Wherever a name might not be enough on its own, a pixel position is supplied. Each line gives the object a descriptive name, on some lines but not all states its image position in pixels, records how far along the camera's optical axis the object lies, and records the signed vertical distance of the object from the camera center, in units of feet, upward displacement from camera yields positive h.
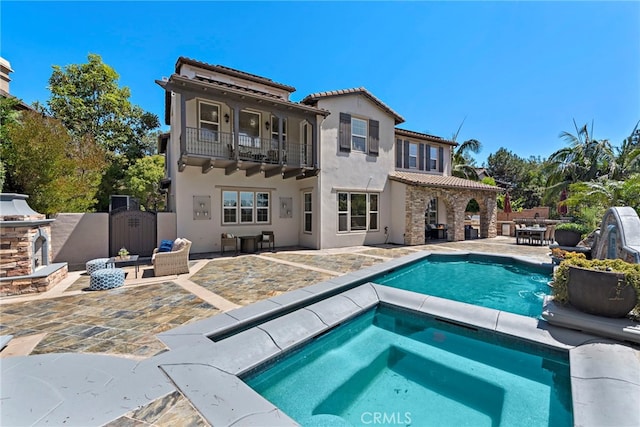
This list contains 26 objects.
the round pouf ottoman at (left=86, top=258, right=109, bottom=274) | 26.73 -5.11
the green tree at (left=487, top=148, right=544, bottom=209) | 114.73 +19.24
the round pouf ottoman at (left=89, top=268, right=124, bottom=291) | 22.17 -5.45
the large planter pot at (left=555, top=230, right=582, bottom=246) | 37.93 -3.34
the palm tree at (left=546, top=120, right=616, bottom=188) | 68.33 +14.10
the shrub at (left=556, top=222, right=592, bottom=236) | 38.01 -2.02
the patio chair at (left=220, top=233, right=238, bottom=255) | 40.88 -4.13
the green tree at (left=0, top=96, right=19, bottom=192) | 27.97 +10.17
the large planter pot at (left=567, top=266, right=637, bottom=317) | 13.98 -4.22
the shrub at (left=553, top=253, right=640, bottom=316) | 13.97 -3.17
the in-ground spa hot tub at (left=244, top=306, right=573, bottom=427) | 10.66 -7.93
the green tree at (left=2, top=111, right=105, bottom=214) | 28.96 +5.64
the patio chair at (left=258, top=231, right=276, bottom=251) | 44.06 -4.16
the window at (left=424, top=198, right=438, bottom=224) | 65.87 +0.19
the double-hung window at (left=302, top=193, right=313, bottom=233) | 47.32 +0.23
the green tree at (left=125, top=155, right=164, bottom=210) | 70.38 +9.76
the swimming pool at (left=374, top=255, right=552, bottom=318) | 22.59 -7.11
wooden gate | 34.61 -2.31
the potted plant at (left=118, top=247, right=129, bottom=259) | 30.04 -4.50
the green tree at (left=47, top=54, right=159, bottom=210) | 67.31 +27.12
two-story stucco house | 38.96 +7.04
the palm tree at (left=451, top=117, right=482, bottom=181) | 83.99 +18.37
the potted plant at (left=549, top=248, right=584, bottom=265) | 29.77 -4.69
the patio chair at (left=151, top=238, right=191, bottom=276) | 26.73 -4.83
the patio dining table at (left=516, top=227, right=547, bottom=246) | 49.32 -3.93
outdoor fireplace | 20.42 -2.79
